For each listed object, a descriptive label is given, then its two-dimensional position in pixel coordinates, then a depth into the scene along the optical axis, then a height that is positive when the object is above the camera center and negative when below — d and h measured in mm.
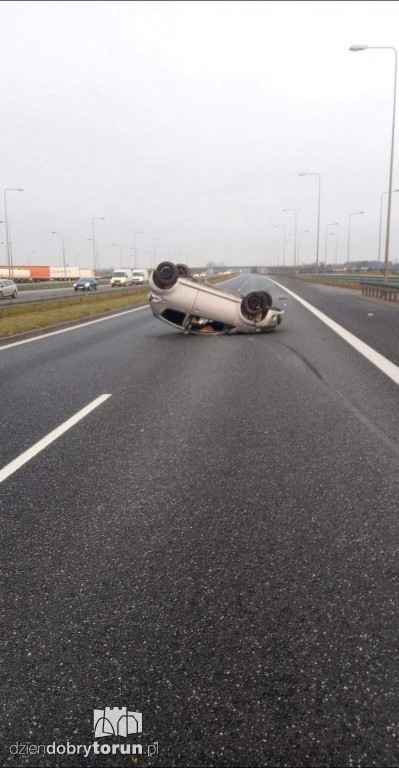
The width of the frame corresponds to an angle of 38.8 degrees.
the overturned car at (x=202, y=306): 13797 -924
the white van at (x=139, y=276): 69750 -876
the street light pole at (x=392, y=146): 25688 +6144
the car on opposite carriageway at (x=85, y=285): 52156 -1347
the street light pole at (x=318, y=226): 55550 +4289
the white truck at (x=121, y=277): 62156 -841
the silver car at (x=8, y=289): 39188 -1268
